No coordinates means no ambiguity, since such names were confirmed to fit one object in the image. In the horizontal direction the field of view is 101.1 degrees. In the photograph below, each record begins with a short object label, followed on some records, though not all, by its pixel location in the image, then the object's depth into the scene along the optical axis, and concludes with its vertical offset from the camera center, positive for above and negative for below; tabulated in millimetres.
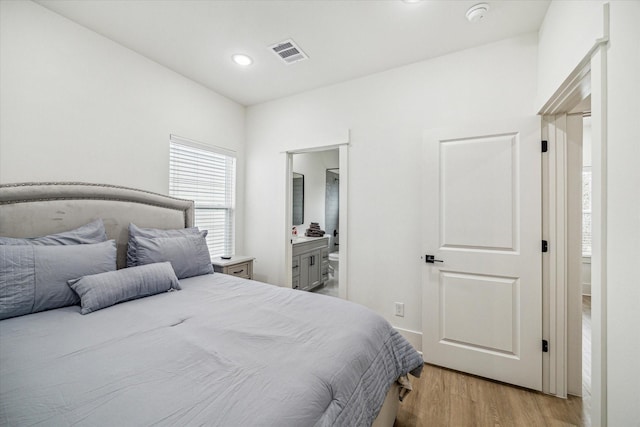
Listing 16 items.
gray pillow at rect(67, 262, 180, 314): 1559 -467
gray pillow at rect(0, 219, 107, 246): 1601 -170
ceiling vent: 2322 +1497
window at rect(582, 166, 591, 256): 4188 +129
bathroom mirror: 4848 +302
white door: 2021 -287
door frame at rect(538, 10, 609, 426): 1154 -44
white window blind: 2898 +345
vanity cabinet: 3848 -767
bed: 794 -578
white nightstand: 2874 -594
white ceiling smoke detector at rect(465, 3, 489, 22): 1851 +1464
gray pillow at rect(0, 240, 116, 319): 1432 -363
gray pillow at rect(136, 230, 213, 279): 2094 -337
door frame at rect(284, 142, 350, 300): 2889 -20
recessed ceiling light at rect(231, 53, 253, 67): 2515 +1503
